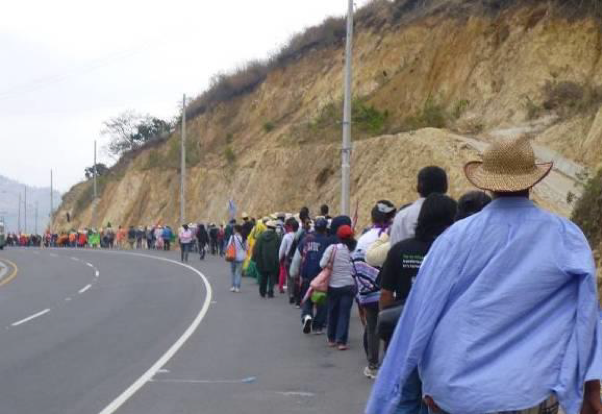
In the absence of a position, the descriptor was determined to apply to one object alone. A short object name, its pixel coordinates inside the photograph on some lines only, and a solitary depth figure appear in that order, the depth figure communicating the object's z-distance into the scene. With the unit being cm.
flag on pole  4559
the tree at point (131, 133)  9938
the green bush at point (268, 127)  5775
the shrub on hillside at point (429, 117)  3869
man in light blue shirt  391
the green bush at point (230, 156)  5978
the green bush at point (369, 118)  4316
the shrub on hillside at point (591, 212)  1617
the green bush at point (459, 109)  3847
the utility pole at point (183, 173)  5606
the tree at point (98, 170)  10900
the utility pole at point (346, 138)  2681
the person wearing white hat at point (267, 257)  2189
